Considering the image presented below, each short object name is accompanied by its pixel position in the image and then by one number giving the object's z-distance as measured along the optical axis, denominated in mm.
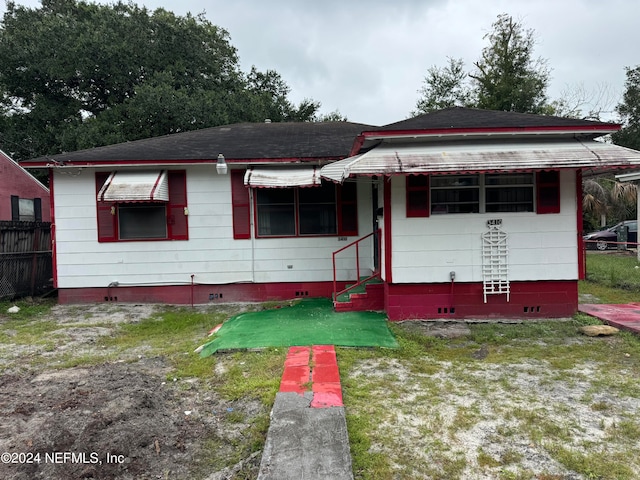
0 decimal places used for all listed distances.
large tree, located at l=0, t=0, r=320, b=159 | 18141
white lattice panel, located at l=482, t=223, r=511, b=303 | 6433
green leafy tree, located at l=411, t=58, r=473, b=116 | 28359
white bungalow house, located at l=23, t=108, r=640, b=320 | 6270
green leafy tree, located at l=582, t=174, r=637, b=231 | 22422
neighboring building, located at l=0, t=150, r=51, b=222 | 13172
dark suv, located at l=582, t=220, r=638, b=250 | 17297
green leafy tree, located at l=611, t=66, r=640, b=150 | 25219
